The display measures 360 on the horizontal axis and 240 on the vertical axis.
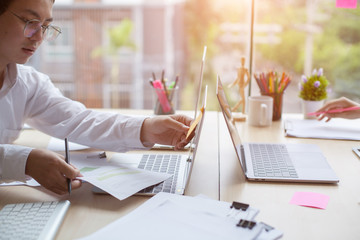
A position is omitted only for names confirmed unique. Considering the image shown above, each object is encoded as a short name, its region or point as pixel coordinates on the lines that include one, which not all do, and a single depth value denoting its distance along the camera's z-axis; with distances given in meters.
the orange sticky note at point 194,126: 0.89
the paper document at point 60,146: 1.25
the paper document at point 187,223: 0.67
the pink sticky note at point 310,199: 0.85
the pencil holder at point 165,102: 1.62
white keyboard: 0.70
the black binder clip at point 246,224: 0.69
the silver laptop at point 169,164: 0.90
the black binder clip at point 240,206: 0.76
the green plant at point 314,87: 1.60
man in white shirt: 0.91
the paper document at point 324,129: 1.39
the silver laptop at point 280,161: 0.99
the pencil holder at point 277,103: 1.61
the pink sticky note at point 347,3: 1.66
